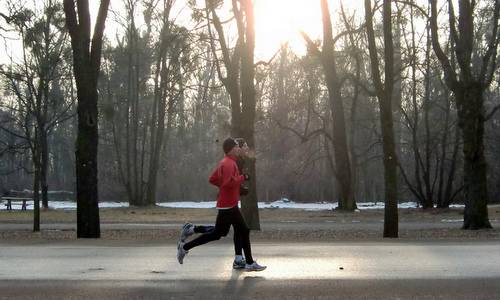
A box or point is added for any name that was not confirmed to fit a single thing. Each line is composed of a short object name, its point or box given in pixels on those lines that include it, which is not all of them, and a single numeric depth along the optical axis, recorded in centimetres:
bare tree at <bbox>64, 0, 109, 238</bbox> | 1555
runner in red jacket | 820
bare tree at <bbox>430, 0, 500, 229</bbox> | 1890
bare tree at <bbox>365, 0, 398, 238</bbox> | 1622
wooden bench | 3962
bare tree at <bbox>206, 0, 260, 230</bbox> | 1811
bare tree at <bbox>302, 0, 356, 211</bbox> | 3225
